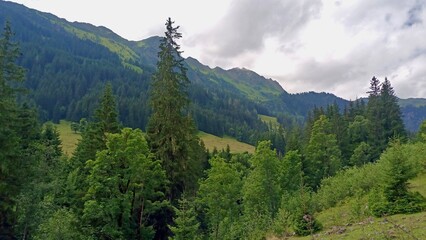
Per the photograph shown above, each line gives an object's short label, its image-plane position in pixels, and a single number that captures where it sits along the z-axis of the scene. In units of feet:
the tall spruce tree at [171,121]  117.19
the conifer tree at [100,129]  121.60
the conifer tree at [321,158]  198.90
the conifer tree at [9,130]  95.66
